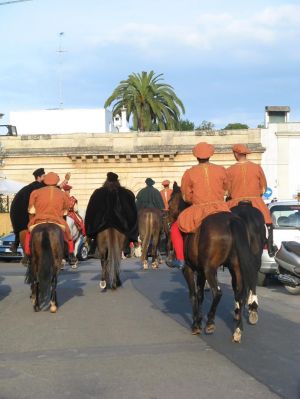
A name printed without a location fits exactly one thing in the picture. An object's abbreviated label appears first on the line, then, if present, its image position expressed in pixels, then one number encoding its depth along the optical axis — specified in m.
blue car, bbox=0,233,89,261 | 27.76
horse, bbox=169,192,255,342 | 9.16
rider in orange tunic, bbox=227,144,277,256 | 11.64
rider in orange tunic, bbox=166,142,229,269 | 9.55
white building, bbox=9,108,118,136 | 63.97
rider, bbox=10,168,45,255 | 14.28
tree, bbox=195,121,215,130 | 103.66
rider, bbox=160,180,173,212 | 23.09
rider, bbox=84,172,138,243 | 15.13
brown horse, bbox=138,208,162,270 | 21.20
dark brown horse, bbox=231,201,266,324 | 10.93
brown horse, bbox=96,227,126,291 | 15.02
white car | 15.29
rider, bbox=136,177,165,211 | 21.92
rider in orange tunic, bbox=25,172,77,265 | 12.55
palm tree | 56.12
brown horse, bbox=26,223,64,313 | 12.20
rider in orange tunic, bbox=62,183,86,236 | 20.19
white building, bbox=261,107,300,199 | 51.31
